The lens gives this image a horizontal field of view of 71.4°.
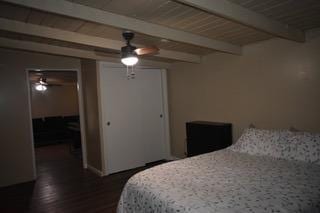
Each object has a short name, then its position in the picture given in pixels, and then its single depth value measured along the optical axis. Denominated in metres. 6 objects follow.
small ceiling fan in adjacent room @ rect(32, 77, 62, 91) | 6.55
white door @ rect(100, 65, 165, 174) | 4.05
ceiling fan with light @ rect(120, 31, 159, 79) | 2.29
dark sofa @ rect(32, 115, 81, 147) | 7.19
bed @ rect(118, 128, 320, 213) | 1.54
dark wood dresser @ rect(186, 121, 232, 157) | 3.50
